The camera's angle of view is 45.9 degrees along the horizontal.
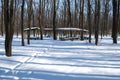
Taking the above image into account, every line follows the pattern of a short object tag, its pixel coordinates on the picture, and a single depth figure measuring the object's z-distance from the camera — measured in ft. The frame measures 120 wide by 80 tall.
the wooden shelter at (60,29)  73.89
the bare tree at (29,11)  47.00
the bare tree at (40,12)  76.01
